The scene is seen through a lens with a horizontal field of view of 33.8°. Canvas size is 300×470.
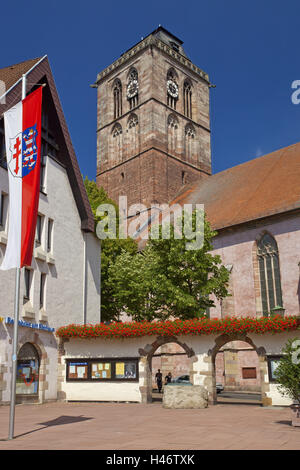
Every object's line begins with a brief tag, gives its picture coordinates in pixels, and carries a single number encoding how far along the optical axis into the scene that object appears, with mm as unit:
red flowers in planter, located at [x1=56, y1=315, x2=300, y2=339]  19266
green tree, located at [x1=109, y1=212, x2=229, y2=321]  26406
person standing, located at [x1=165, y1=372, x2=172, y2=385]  33938
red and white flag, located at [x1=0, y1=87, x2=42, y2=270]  12031
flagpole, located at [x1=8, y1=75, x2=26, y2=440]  10458
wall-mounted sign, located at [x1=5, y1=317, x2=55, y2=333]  19047
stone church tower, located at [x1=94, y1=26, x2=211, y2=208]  52500
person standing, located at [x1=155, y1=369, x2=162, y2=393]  31750
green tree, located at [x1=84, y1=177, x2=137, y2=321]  32125
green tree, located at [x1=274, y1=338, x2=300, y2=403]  12945
